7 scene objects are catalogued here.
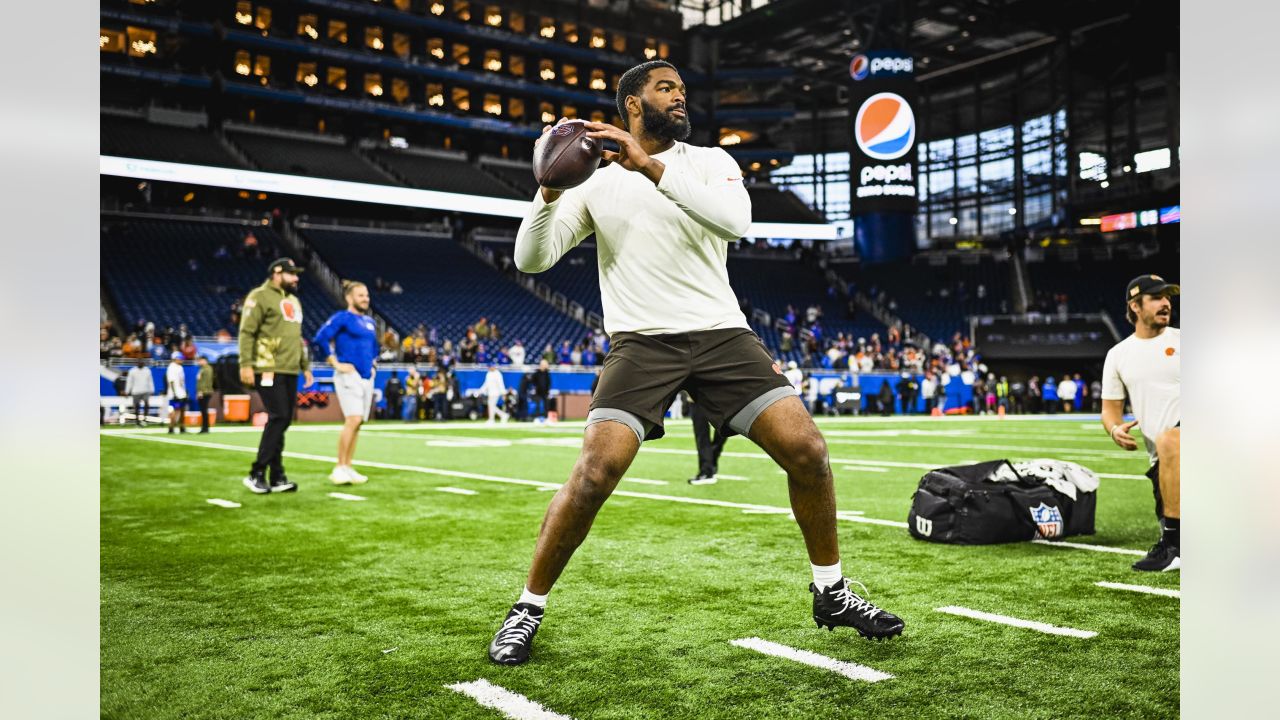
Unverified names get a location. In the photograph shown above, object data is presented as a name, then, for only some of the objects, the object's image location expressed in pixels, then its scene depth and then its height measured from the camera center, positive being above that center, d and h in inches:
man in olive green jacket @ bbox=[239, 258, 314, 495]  334.0 +2.3
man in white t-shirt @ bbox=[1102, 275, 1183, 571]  205.6 -5.7
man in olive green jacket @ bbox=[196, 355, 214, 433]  740.6 -15.6
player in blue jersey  350.3 +1.1
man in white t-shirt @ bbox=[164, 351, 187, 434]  743.4 -20.4
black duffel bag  220.4 -34.7
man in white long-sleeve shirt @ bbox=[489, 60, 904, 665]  134.6 +0.8
